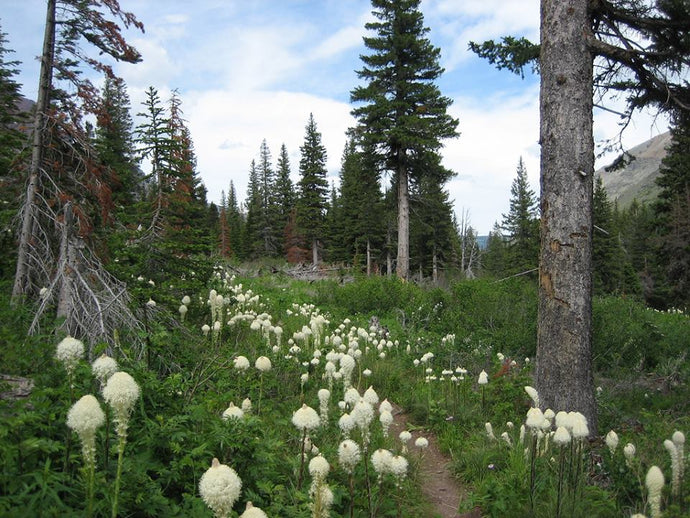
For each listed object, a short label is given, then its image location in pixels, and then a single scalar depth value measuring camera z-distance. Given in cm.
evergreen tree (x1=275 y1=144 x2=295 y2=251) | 4461
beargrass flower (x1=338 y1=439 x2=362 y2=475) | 227
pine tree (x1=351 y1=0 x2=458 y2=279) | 1652
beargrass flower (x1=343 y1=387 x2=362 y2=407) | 295
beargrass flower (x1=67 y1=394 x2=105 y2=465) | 164
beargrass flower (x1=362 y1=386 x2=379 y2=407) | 285
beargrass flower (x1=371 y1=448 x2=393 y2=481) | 229
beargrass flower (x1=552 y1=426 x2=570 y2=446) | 261
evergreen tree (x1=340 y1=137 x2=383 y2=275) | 3578
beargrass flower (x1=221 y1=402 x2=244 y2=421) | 268
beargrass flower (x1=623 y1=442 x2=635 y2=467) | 281
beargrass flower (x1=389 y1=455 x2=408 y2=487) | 228
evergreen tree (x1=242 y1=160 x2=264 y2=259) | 4362
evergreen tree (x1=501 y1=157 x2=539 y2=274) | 3331
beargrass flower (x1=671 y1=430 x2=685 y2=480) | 244
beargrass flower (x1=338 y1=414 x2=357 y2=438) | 263
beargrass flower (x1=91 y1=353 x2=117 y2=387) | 209
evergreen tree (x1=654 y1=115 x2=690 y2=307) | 2152
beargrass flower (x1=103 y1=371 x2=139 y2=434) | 178
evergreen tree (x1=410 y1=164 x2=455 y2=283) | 3481
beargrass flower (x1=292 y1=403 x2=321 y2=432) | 237
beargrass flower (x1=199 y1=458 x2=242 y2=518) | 158
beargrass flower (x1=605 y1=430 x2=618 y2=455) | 295
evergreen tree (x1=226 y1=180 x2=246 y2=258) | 4734
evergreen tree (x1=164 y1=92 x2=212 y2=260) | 688
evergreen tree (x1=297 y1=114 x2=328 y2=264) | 3772
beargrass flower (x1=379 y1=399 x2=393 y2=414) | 306
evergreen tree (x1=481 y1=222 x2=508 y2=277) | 5505
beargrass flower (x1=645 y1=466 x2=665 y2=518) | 212
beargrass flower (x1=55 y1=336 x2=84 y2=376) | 210
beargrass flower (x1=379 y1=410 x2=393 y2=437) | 289
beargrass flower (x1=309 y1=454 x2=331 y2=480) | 207
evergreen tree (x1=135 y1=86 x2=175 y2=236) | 730
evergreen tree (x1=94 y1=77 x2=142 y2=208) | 637
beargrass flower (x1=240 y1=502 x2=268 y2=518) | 150
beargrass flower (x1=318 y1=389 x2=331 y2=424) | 317
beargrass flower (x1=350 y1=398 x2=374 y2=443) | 241
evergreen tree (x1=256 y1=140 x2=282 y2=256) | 4288
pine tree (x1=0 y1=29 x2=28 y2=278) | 659
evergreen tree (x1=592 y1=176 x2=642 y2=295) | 3052
